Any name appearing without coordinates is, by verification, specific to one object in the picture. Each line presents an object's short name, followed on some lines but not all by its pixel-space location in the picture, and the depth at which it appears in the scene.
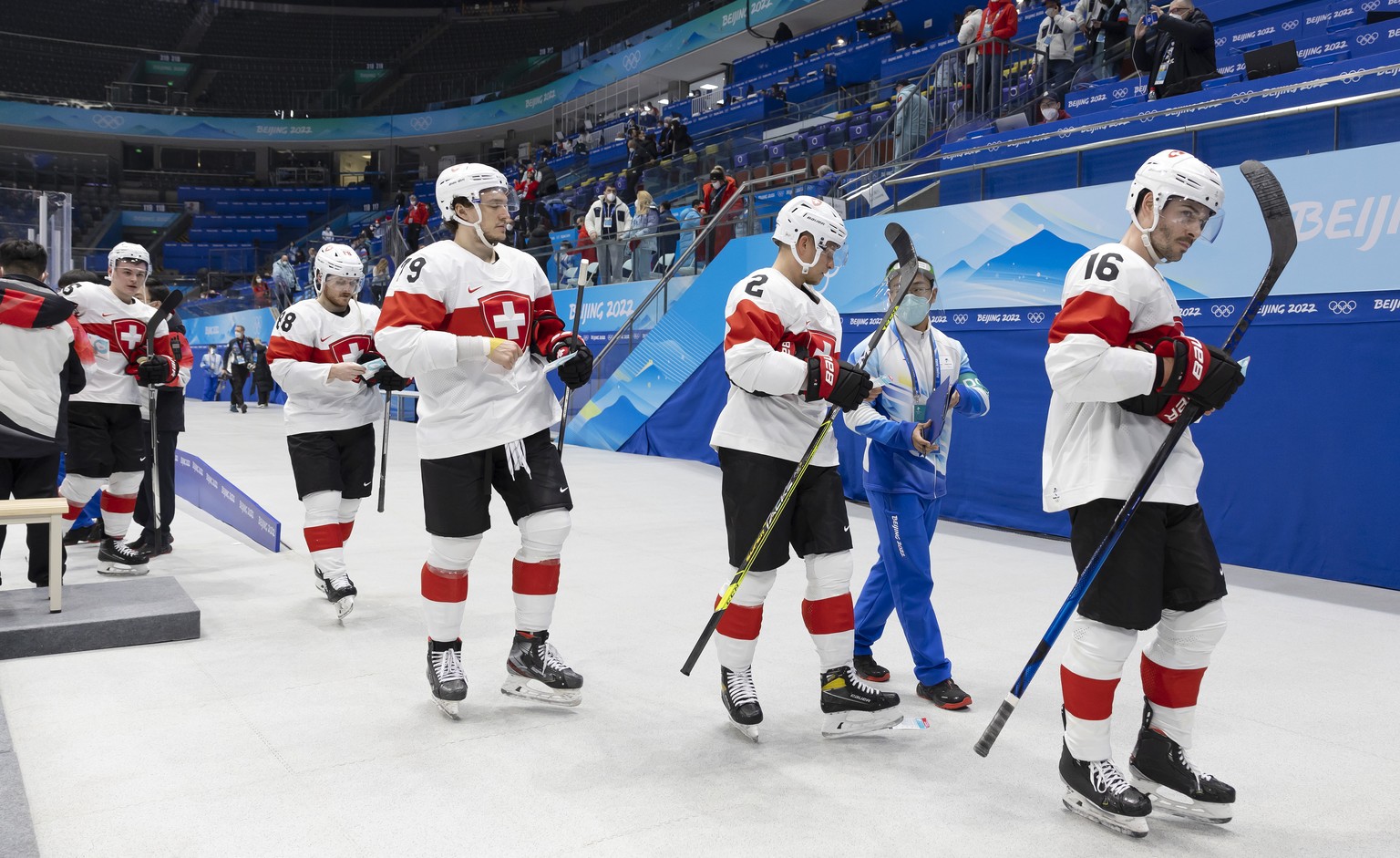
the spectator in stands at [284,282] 21.81
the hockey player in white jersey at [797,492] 3.25
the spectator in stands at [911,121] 10.57
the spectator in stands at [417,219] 19.23
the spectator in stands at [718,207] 10.49
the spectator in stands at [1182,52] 8.10
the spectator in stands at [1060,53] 10.29
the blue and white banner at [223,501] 6.40
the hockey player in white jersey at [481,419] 3.46
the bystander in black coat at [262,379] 20.87
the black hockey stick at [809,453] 3.19
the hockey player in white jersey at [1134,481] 2.55
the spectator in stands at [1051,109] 9.44
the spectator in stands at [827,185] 9.71
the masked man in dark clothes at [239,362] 20.53
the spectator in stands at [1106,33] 10.19
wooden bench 4.09
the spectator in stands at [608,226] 12.90
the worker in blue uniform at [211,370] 24.06
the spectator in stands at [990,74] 10.26
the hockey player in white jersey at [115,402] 5.63
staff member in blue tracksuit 3.65
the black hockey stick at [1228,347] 2.58
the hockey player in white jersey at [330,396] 4.84
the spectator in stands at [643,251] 12.01
